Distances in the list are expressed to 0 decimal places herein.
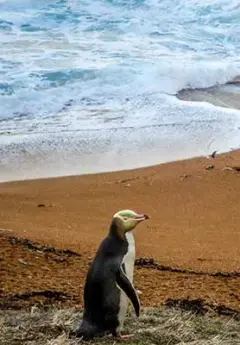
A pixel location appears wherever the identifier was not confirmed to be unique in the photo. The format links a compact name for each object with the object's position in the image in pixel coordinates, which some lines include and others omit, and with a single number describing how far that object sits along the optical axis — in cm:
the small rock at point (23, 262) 1427
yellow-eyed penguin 1026
